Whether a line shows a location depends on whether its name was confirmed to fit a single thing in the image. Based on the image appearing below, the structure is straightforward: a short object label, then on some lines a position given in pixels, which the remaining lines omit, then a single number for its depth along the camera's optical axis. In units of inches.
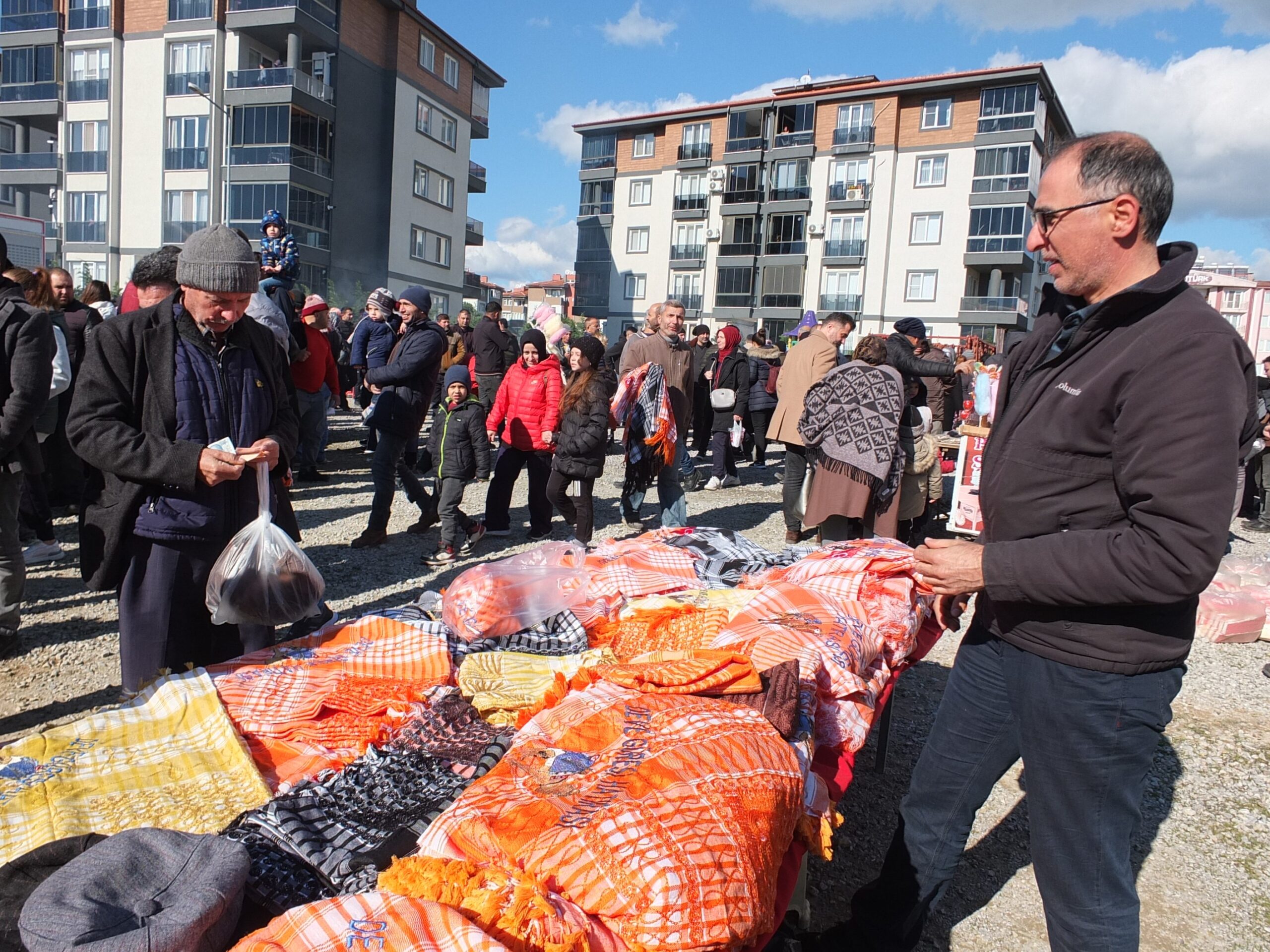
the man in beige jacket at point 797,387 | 285.6
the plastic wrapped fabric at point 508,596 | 114.3
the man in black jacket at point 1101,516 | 66.3
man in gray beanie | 102.7
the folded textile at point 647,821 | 60.5
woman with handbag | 406.0
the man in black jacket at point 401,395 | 248.5
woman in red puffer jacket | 278.8
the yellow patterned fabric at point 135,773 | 73.9
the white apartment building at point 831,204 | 1574.8
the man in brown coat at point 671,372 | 297.4
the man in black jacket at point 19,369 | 148.5
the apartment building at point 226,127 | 1267.2
